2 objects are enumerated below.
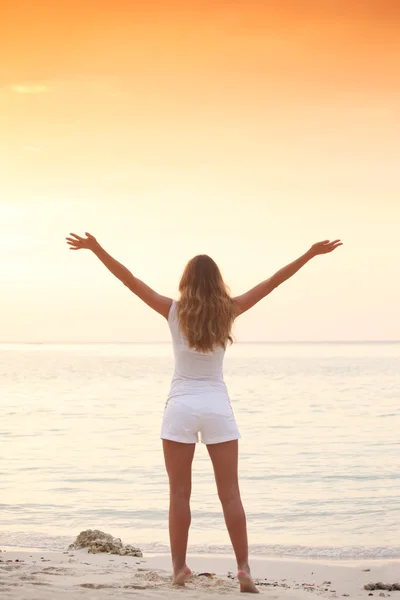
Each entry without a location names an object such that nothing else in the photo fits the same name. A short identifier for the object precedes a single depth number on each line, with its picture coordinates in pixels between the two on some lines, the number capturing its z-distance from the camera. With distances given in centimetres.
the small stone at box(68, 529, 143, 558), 795
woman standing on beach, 536
